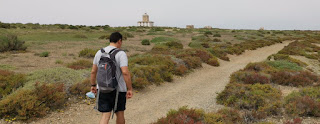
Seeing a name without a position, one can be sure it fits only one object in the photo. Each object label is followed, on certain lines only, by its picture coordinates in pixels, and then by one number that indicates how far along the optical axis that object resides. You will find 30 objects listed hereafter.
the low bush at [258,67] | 12.91
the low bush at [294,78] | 10.09
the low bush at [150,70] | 10.01
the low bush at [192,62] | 14.44
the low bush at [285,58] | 15.42
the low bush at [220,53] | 19.80
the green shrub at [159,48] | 20.25
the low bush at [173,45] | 23.88
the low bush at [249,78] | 10.10
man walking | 4.07
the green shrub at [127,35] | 34.33
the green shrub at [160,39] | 29.52
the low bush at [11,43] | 17.14
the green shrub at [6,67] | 10.39
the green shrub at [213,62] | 16.48
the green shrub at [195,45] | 26.03
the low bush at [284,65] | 13.56
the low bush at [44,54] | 15.46
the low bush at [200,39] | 33.07
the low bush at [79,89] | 7.90
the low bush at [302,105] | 6.04
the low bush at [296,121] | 5.29
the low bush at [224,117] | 5.55
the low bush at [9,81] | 7.15
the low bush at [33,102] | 5.98
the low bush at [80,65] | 11.95
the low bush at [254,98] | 6.39
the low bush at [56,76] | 8.04
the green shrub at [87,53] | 16.44
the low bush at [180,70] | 12.74
